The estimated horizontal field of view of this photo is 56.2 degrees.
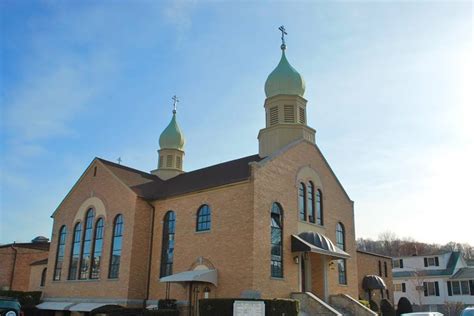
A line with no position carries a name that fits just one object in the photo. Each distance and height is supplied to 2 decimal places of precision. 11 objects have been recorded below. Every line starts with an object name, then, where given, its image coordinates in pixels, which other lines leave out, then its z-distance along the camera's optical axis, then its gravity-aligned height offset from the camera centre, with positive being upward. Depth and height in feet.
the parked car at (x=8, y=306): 45.46 -1.57
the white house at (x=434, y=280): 146.82 +6.68
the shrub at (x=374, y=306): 100.57 -1.60
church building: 73.20 +12.01
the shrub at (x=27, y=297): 101.01 -1.38
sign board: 50.37 -1.35
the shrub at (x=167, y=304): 76.28 -1.66
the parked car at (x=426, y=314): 53.60 -1.63
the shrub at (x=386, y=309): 92.48 -1.99
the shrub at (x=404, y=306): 95.45 -1.47
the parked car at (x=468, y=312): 48.74 -1.17
